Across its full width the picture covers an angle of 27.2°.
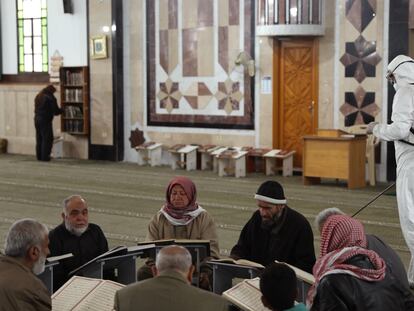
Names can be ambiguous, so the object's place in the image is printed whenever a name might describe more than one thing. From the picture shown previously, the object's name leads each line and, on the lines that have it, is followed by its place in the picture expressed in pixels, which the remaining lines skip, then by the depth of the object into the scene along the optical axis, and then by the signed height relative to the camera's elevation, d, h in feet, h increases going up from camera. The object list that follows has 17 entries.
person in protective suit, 19.31 -1.10
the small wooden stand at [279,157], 39.29 -3.44
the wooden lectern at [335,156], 35.32 -2.91
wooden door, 39.68 -0.31
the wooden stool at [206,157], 42.42 -3.51
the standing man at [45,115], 47.19 -1.55
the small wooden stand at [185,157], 42.80 -3.53
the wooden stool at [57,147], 49.57 -3.48
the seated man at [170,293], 10.46 -2.54
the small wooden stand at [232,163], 39.91 -3.60
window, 50.72 +3.09
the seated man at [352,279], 11.21 -2.56
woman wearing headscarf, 17.07 -2.67
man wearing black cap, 16.11 -2.78
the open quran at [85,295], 13.14 -3.28
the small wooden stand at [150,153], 44.93 -3.51
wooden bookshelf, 48.06 -0.69
